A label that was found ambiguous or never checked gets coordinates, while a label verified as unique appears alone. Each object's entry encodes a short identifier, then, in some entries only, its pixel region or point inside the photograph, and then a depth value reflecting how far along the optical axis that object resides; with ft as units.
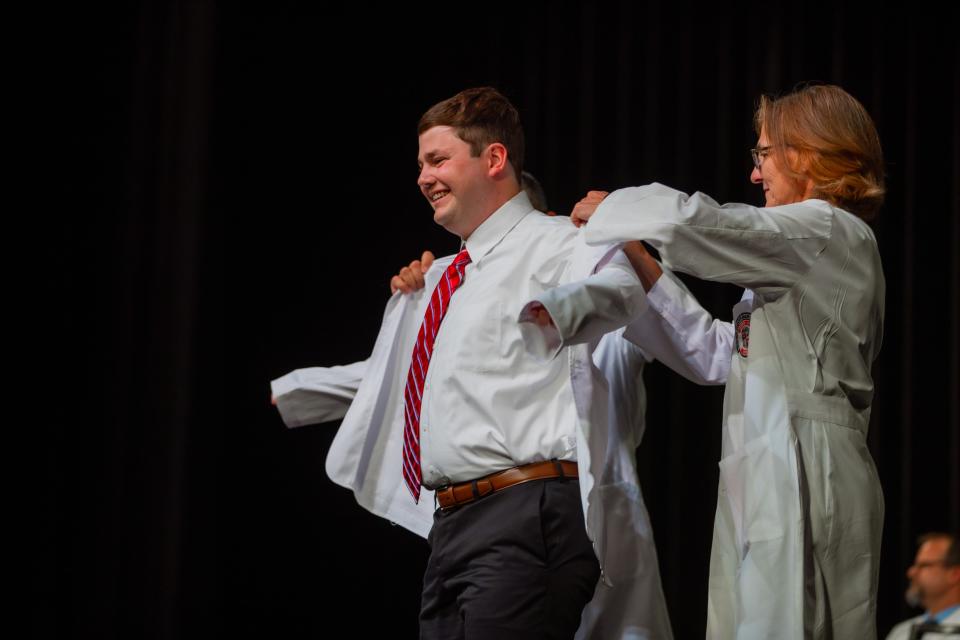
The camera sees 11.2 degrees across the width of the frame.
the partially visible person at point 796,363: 27.29
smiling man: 28.19
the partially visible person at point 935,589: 28.38
